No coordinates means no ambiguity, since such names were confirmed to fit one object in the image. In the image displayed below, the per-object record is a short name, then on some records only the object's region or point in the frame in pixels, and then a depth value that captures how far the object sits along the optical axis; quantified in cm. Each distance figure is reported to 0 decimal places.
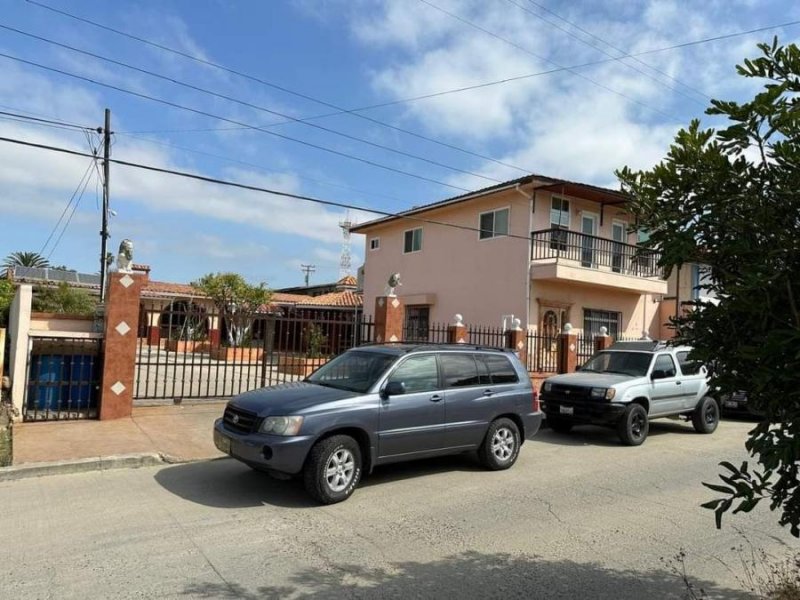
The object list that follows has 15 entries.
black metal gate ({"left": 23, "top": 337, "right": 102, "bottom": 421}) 1041
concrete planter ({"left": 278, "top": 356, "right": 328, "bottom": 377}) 1851
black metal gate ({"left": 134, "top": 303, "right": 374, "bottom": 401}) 1353
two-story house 2134
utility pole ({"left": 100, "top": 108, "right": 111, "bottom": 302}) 2158
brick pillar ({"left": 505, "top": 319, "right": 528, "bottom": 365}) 1694
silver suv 1105
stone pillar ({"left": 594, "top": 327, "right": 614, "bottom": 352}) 1958
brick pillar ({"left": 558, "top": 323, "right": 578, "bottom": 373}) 1800
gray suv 655
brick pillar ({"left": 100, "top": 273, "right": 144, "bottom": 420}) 1065
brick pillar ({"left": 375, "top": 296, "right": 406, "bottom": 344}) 1460
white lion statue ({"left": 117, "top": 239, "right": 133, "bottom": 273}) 1109
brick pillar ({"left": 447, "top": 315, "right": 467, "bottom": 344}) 1557
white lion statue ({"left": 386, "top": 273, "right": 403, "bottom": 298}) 1481
